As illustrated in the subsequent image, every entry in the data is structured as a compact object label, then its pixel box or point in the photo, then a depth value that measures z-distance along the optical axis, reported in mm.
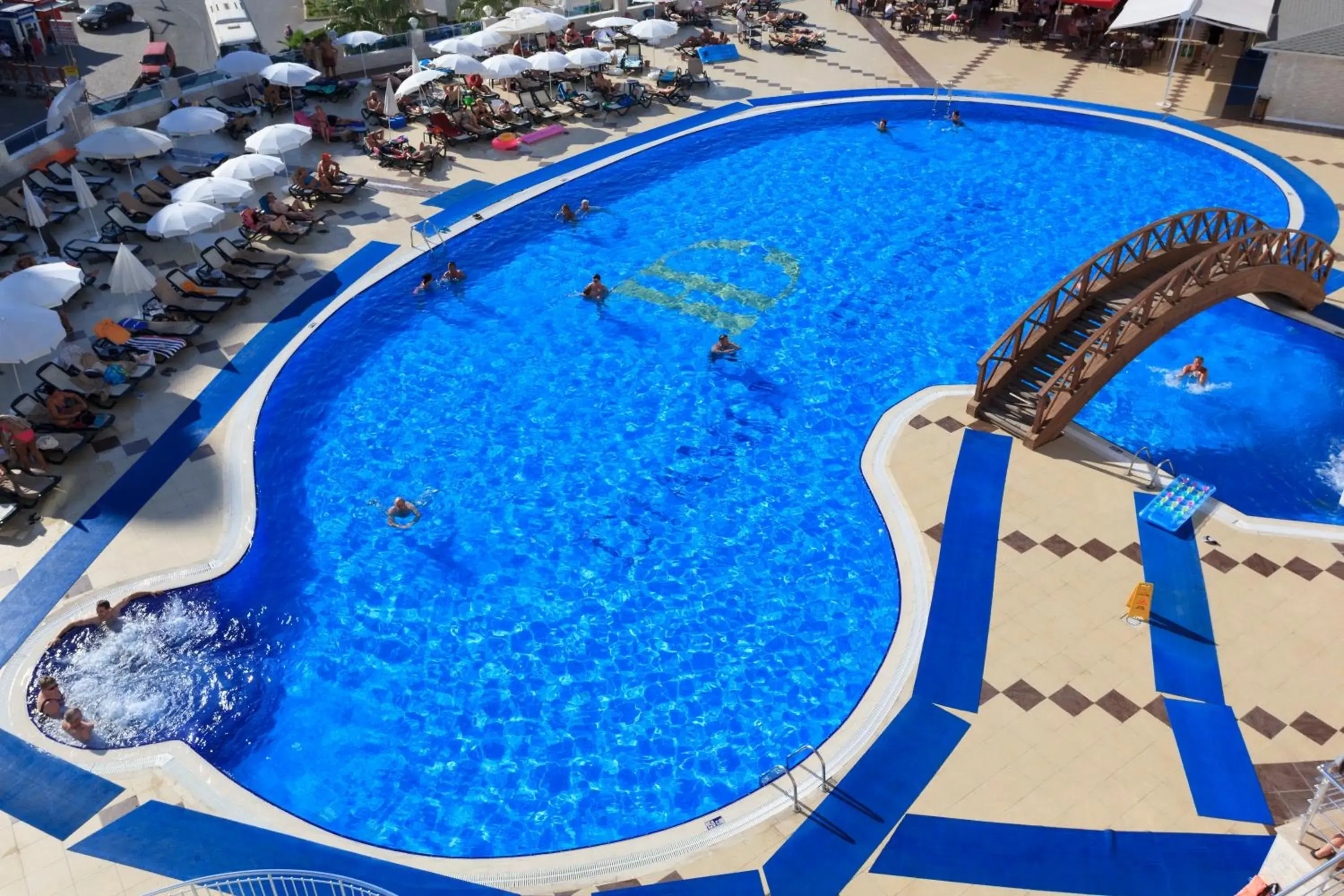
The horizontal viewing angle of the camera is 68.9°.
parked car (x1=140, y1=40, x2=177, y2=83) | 34000
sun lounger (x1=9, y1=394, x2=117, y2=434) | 17141
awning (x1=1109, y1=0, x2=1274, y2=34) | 28641
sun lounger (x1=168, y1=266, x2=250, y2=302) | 20781
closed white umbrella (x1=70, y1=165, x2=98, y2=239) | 21750
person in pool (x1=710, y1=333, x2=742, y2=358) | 19859
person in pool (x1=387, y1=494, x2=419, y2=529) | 16250
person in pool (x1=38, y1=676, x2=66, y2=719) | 12781
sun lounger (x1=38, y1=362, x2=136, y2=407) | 17750
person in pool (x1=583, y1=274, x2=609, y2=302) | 21797
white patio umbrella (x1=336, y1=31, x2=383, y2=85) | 30984
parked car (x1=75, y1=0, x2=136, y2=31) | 40719
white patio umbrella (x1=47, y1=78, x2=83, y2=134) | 25531
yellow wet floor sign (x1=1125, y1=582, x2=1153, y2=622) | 13773
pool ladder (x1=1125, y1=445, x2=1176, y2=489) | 16359
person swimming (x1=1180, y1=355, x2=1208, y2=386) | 19000
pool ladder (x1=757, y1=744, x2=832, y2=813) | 12023
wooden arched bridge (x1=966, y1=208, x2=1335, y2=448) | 16594
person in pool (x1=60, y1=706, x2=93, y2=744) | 12516
